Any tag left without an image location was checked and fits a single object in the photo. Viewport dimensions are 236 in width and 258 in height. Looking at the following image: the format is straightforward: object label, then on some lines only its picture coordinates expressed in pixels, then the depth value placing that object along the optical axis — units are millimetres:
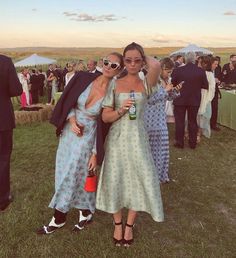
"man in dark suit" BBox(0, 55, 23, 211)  2869
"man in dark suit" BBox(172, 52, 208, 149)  4980
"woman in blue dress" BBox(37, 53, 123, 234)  2431
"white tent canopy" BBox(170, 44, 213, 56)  15046
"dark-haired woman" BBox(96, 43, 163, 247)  2226
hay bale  7311
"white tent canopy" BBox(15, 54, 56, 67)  15721
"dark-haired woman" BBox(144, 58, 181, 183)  3466
